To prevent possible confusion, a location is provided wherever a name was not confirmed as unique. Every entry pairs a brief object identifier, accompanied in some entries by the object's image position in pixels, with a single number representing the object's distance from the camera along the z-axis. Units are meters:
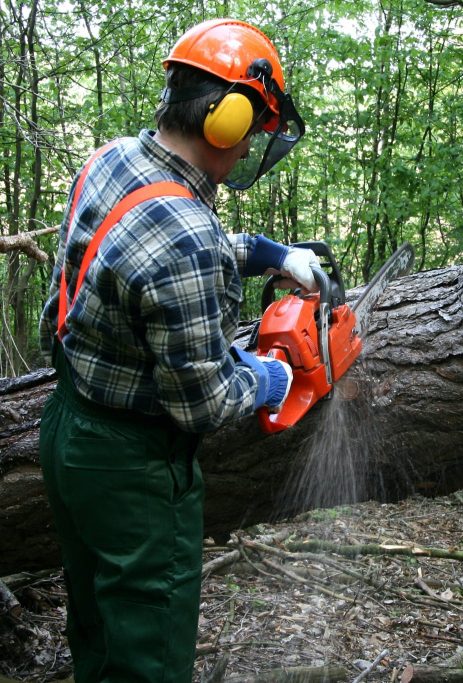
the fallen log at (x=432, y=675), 2.60
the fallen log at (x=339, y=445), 2.33
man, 1.33
